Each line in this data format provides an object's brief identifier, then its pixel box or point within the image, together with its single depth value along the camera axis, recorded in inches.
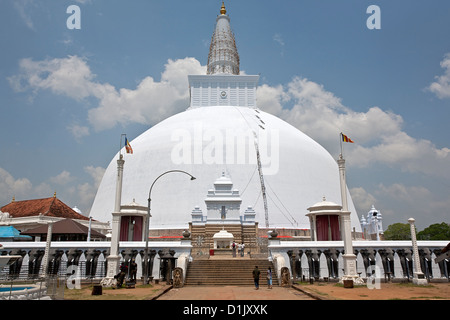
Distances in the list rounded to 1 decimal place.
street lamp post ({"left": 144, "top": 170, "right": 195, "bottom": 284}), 832.3
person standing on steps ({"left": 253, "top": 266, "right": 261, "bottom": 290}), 752.3
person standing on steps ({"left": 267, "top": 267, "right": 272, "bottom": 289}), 774.8
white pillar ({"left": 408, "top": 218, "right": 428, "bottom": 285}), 839.1
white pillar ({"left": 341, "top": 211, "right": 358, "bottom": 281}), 837.8
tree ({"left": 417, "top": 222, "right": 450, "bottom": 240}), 2878.9
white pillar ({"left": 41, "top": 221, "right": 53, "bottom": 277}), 857.6
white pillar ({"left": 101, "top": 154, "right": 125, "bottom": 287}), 805.2
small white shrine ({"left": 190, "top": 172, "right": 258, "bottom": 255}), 1385.6
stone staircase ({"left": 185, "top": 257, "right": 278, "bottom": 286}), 845.8
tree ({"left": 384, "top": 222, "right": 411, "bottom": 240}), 3169.8
